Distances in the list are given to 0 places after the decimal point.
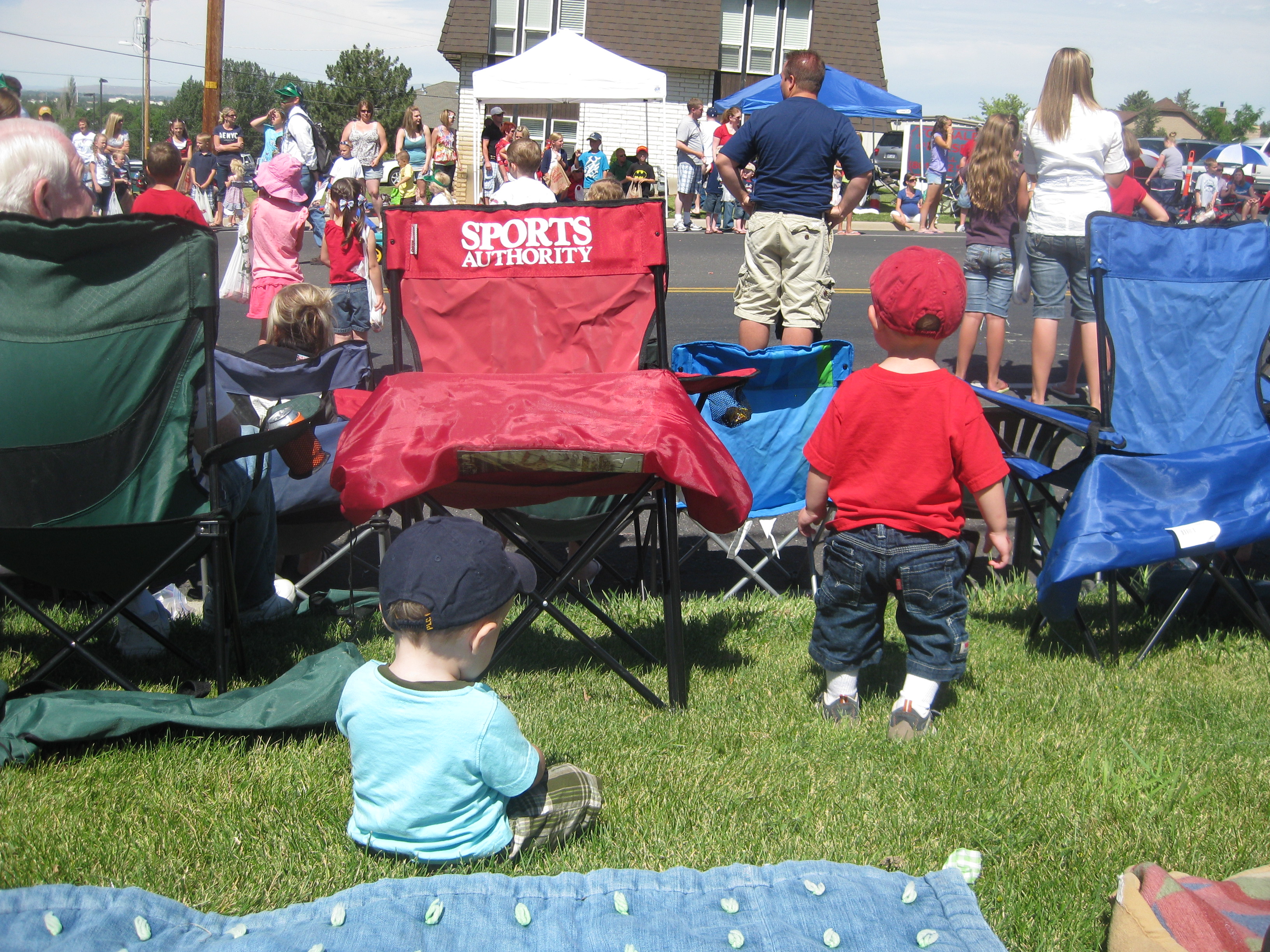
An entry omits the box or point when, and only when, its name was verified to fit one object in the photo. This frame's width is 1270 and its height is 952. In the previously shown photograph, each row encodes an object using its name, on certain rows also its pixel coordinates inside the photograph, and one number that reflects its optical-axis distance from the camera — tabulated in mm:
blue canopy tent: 18672
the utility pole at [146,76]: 31359
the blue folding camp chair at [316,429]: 3967
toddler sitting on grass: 2207
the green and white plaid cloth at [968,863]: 2389
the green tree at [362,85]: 53125
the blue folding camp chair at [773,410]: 4195
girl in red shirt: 7859
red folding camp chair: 2900
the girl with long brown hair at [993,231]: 7156
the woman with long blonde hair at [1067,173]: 6352
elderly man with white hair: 3467
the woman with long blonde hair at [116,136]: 17344
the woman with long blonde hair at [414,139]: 17500
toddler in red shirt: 2932
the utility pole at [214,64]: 18156
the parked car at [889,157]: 35188
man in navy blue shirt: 5973
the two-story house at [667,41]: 31469
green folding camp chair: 3119
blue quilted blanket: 2102
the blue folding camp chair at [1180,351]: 3697
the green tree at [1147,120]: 99562
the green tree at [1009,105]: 75500
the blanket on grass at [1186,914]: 2020
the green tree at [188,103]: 82844
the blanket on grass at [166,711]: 2791
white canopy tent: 14570
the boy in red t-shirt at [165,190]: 6371
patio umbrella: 22875
